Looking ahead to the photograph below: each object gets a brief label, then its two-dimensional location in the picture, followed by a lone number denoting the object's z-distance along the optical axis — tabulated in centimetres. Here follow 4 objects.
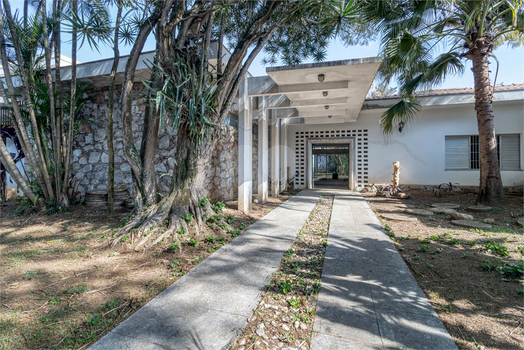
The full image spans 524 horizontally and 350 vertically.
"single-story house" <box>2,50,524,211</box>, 588
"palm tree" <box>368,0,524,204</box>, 569
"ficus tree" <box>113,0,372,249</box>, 366
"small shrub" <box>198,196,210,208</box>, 423
